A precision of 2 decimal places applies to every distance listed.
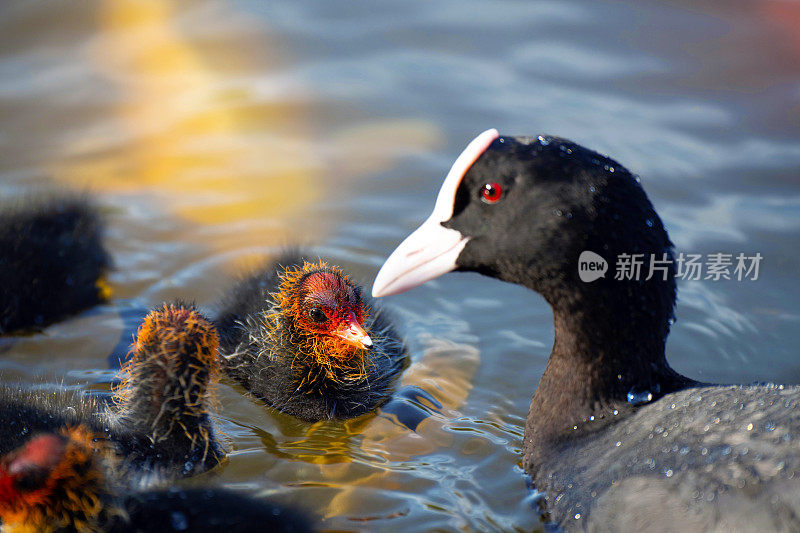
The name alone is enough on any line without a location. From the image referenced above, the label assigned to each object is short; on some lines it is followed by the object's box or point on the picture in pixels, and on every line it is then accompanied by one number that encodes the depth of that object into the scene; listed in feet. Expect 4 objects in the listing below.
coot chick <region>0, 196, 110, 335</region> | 28.86
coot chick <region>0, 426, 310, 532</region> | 17.81
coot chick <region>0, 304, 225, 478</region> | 21.42
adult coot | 18.88
